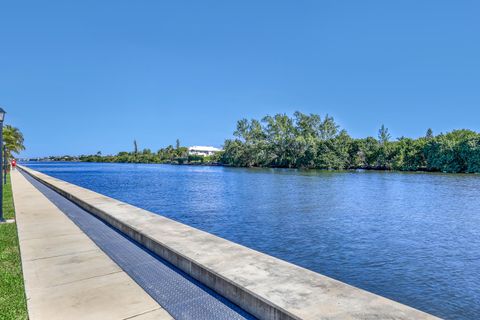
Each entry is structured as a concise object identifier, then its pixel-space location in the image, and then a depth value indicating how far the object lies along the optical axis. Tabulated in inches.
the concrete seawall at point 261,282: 123.0
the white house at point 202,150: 6498.5
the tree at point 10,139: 1366.9
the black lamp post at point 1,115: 336.6
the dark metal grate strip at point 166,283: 141.2
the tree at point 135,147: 6392.7
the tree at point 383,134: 3248.0
